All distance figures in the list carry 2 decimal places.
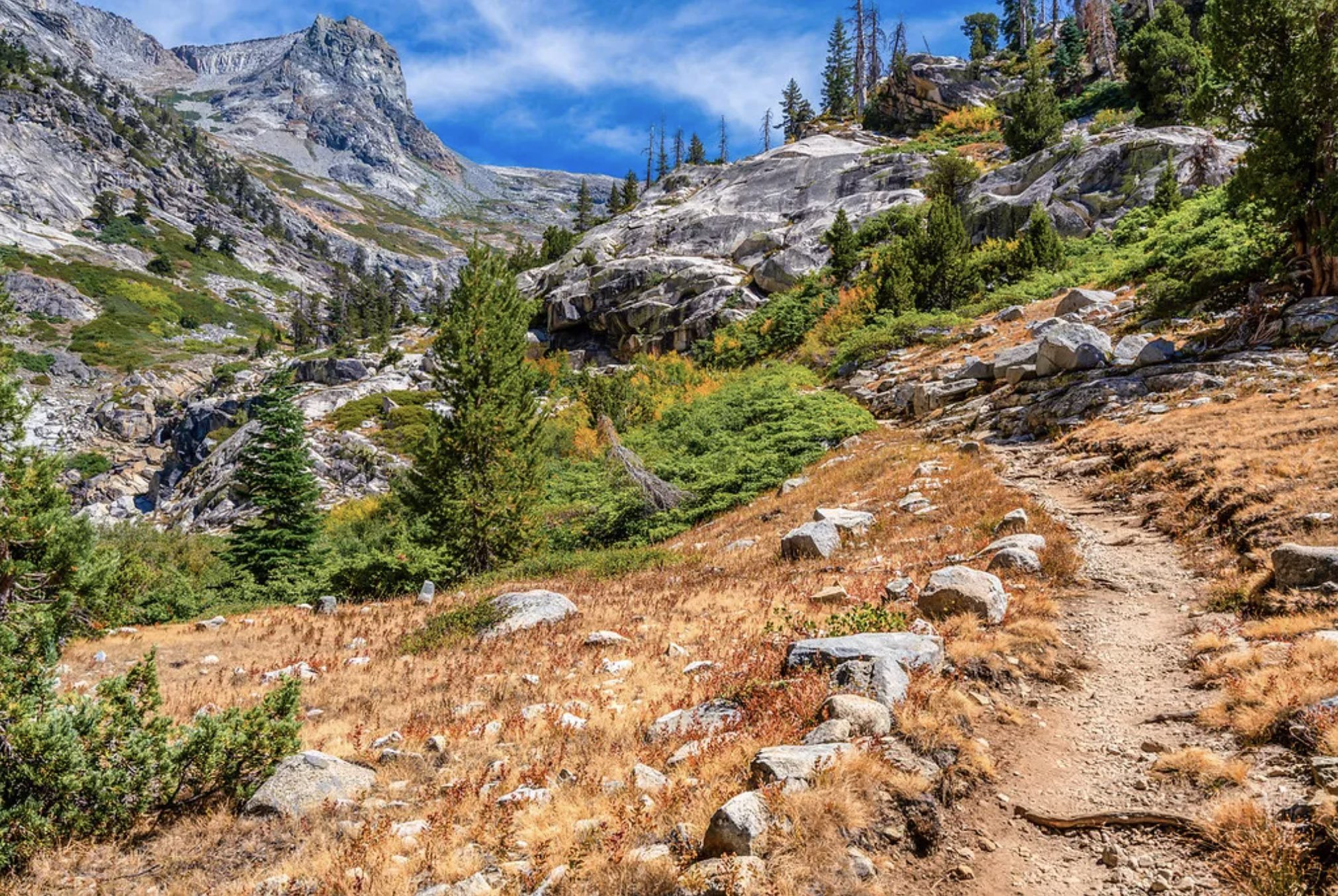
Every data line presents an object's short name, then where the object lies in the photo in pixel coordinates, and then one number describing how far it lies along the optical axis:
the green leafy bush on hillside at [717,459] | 21.36
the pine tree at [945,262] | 36.50
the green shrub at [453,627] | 10.65
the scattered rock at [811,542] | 13.12
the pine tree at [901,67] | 77.75
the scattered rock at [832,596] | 9.30
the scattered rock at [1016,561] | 9.16
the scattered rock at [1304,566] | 6.40
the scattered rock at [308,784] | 5.17
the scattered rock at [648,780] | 4.98
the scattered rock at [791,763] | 4.57
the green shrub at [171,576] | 16.47
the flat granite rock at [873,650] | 6.34
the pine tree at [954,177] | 50.03
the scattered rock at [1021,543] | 9.67
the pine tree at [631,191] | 92.88
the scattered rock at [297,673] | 9.03
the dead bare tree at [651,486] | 21.69
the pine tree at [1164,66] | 45.53
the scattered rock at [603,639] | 9.57
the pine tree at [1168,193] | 34.25
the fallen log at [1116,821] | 4.05
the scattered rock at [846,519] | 13.92
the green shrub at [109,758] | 4.46
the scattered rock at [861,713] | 5.26
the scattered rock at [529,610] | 11.06
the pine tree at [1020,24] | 81.69
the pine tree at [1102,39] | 64.19
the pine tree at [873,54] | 94.69
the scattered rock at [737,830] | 3.96
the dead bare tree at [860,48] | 92.81
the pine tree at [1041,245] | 35.75
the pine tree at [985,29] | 87.88
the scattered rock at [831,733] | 5.12
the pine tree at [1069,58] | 65.60
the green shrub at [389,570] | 17.55
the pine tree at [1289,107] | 16.00
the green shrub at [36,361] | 79.00
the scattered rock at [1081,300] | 26.47
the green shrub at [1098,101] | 54.62
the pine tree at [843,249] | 47.66
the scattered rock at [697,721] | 5.98
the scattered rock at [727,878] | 3.70
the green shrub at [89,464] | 62.12
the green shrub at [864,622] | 7.73
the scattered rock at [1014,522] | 10.88
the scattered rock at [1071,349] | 19.53
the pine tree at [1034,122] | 50.12
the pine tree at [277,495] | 24.55
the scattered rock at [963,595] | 7.66
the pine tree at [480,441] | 18.38
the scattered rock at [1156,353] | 17.92
